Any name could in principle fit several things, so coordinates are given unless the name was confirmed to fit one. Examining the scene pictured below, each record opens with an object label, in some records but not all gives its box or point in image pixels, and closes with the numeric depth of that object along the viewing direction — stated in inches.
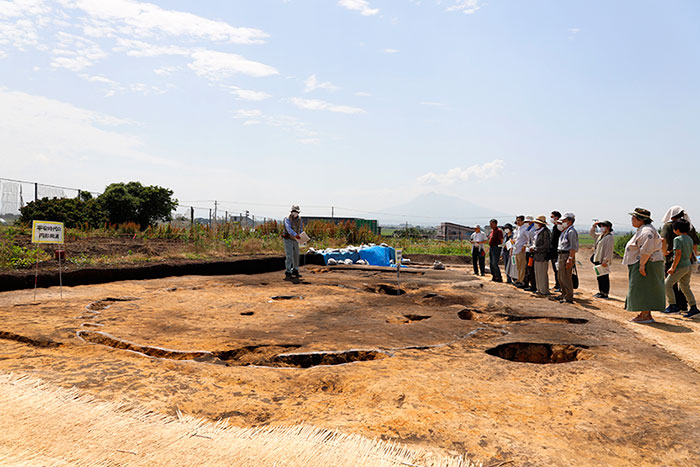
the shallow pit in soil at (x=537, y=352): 201.8
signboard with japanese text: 287.0
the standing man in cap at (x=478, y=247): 569.6
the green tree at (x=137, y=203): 908.0
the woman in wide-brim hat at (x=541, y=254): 377.4
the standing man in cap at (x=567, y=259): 337.1
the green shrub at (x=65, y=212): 717.9
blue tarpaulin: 678.5
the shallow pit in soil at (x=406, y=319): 254.1
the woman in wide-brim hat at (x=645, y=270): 263.1
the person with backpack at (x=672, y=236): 309.0
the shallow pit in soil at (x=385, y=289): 408.2
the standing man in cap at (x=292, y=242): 448.4
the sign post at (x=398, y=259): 387.3
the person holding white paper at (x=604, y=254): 388.2
